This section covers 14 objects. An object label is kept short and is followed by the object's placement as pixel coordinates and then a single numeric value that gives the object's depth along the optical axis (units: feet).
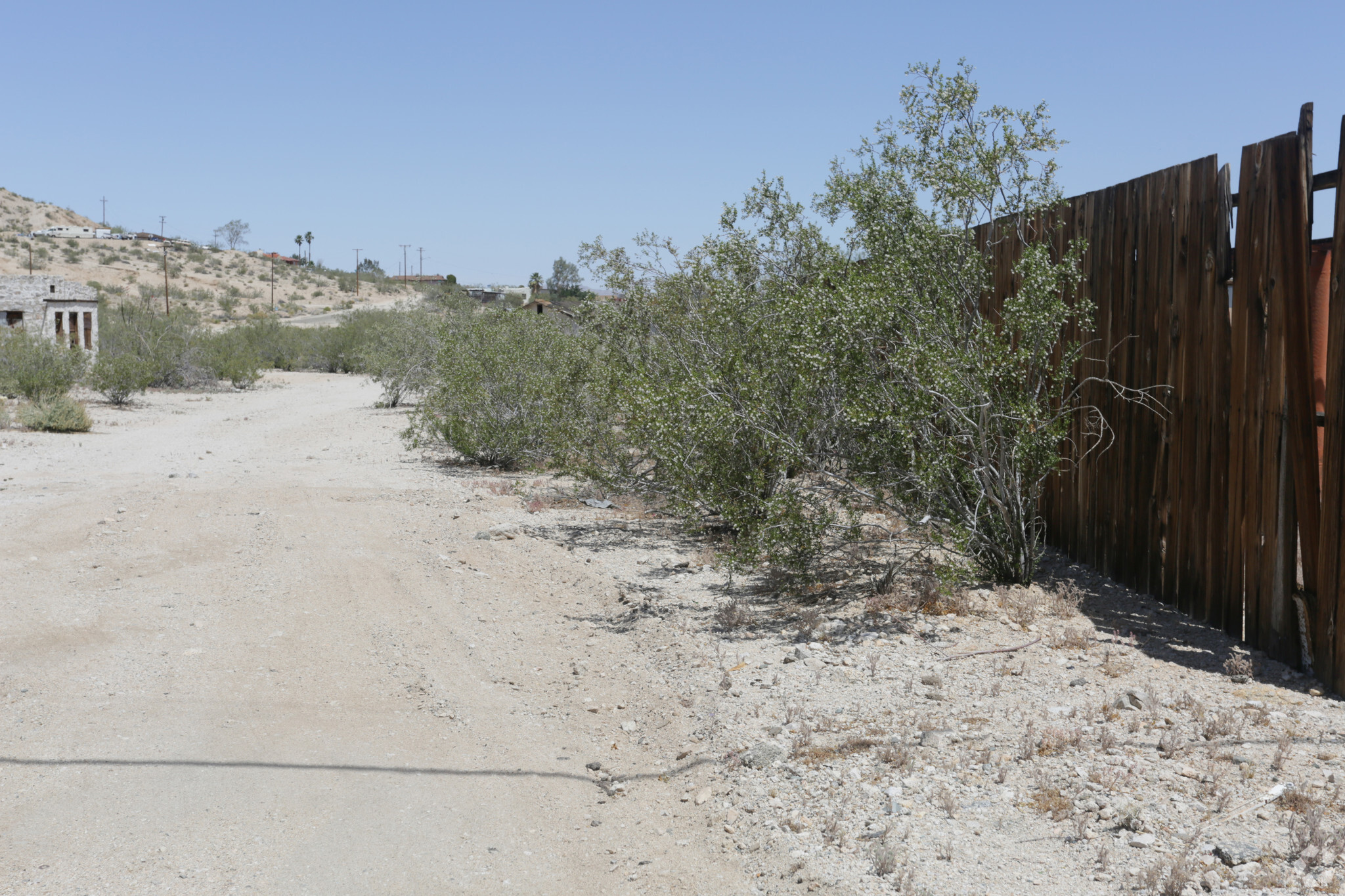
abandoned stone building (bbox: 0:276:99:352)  105.09
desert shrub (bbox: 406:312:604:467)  43.52
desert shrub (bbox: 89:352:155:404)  78.33
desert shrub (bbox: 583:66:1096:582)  20.18
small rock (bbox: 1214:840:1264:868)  10.46
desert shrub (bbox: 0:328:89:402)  69.56
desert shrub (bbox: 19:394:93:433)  59.62
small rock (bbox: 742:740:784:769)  14.37
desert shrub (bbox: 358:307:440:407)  82.84
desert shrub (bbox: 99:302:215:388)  98.12
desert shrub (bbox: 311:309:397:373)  140.05
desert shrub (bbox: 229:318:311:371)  138.06
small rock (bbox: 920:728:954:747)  14.23
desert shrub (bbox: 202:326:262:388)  102.89
